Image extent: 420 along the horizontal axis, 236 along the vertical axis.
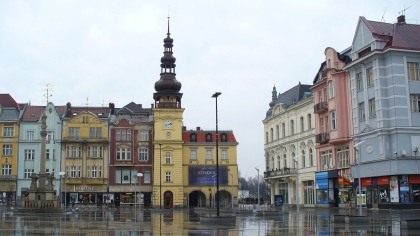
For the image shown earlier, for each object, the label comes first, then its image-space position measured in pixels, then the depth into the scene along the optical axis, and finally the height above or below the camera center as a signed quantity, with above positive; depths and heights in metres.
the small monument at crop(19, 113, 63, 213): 46.52 -1.13
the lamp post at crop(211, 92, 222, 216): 33.47 +5.67
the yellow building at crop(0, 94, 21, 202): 76.75 +5.09
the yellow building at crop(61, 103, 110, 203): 77.94 +3.97
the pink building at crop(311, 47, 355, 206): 50.34 +5.05
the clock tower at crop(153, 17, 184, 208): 78.38 +6.89
